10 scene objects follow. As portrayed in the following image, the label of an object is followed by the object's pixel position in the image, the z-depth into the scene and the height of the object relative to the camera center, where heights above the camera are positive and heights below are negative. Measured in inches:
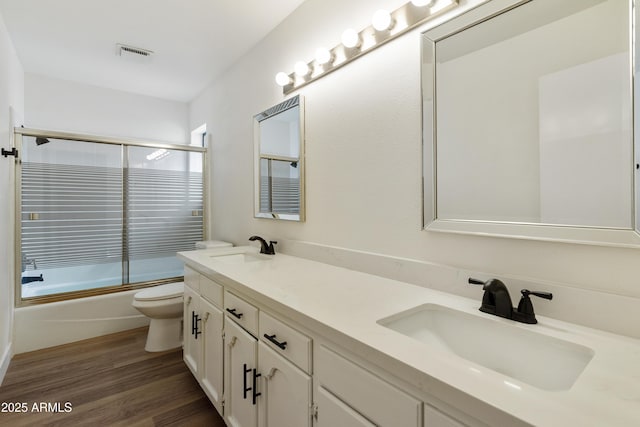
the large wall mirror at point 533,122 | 32.0 +11.1
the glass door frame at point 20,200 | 96.6 +4.4
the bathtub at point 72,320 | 95.8 -36.2
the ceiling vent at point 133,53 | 97.0 +52.7
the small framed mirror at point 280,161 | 76.8 +14.3
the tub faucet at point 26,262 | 98.9 -15.7
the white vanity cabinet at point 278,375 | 28.1 -20.4
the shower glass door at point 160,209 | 119.9 +1.8
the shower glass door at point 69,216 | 101.0 -0.7
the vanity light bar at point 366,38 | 47.7 +32.3
